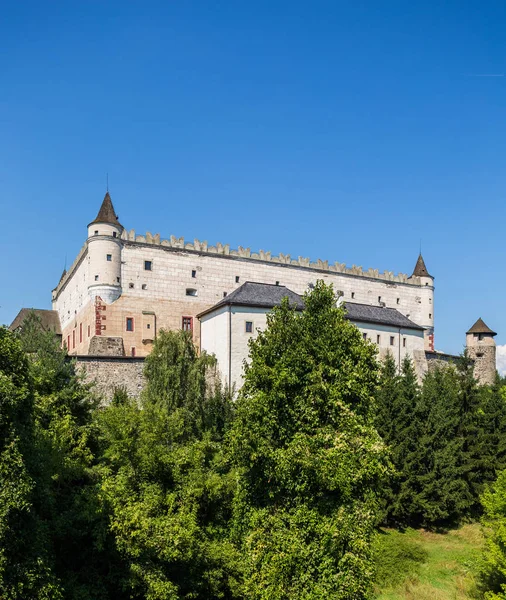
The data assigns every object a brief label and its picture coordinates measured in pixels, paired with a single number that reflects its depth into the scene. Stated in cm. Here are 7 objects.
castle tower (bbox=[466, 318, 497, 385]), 5534
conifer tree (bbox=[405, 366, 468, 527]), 3219
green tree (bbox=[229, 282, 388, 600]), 1858
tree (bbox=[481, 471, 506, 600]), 2339
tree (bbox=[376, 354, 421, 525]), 3169
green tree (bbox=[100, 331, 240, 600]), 1992
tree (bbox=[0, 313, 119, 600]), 1379
